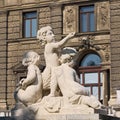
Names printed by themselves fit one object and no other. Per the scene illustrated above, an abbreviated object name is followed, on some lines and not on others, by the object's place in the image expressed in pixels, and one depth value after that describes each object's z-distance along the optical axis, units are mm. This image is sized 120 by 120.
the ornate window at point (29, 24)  36156
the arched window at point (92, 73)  33031
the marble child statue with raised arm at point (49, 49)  12602
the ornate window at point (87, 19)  34094
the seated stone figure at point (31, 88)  12336
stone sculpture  11648
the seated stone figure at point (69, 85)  11570
